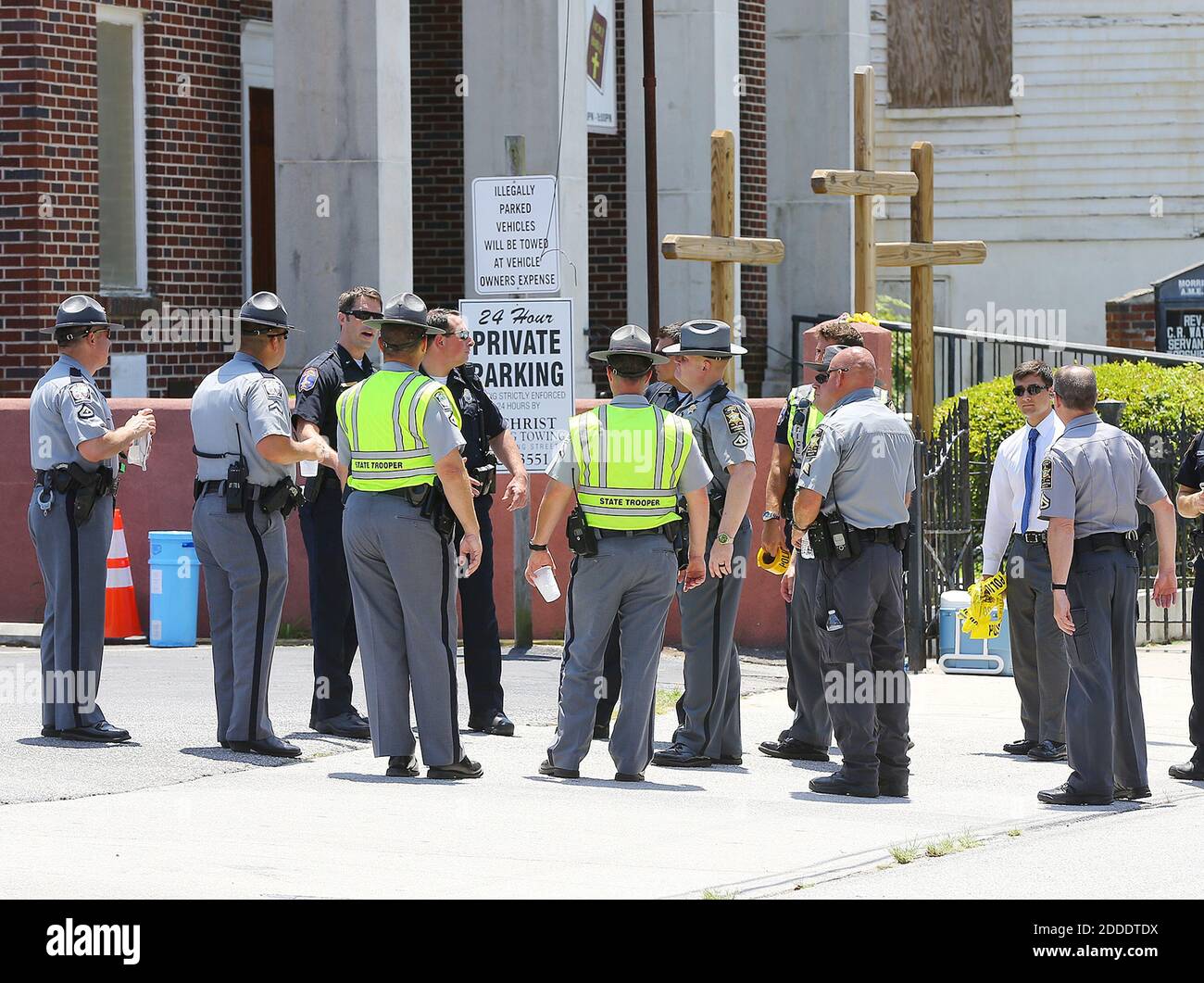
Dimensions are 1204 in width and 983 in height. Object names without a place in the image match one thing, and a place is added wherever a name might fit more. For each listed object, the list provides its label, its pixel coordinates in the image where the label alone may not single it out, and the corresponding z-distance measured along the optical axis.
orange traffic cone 26.72
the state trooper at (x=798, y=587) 18.87
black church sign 43.62
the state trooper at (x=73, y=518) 18.48
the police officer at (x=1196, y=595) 18.75
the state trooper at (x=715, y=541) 18.28
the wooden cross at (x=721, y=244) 25.17
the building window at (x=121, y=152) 32.81
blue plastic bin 26.19
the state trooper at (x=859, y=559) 17.11
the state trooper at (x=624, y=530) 17.25
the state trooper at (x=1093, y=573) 17.08
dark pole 36.91
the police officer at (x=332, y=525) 19.19
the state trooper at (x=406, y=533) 16.77
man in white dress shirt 19.42
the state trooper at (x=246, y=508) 17.89
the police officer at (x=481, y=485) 19.03
